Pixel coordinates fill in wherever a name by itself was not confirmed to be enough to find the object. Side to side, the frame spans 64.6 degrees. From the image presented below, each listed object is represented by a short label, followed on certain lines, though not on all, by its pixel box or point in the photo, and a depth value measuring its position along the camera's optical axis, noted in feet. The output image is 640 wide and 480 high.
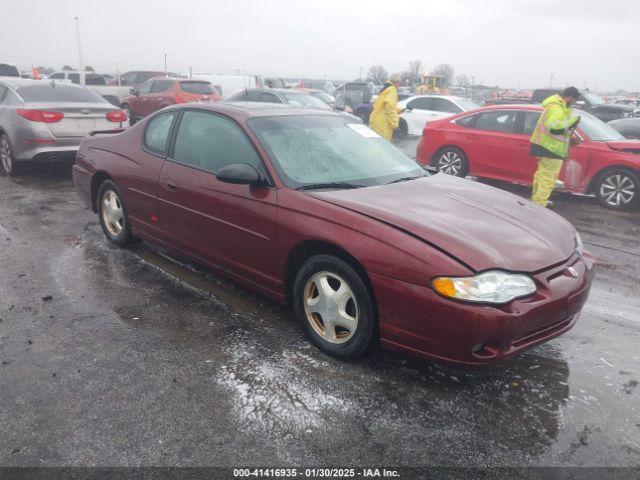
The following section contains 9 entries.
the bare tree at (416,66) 322.67
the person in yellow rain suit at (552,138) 22.25
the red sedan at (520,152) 25.44
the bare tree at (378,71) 277.03
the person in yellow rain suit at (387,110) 31.12
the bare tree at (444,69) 318.45
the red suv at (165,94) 47.52
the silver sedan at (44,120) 24.75
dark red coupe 8.79
